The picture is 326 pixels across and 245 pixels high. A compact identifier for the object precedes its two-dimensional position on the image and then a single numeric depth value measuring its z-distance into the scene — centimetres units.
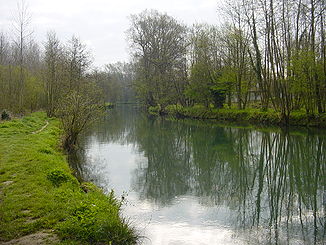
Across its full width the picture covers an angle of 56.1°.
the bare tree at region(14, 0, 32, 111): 2339
